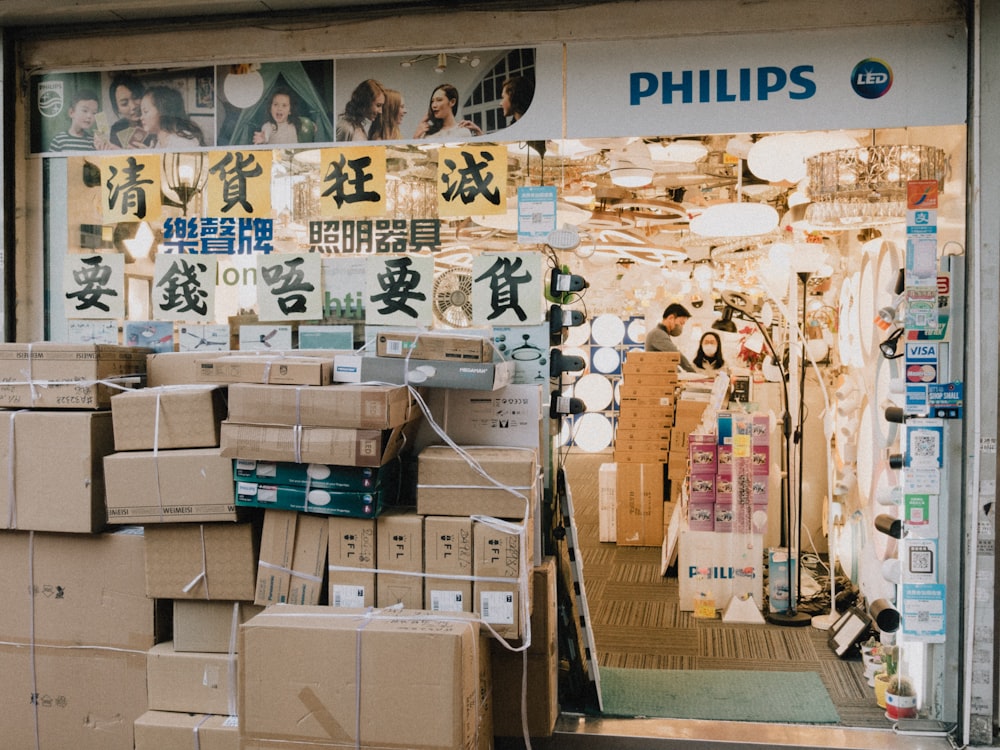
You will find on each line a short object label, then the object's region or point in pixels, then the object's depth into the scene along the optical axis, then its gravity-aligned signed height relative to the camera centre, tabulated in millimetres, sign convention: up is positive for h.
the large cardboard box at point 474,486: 2863 -453
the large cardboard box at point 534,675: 3184 -1234
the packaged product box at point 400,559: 2902 -715
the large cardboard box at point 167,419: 3057 -234
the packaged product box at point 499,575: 2834 -752
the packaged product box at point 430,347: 3020 +30
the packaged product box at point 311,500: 2889 -508
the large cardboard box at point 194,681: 3035 -1196
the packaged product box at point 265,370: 2939 -52
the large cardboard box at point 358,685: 2455 -992
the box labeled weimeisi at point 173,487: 3004 -477
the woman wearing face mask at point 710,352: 8172 +29
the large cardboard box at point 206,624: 3092 -1001
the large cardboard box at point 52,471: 3135 -436
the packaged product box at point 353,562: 2936 -732
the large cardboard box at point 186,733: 2920 -1333
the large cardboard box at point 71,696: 3180 -1319
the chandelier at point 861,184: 3973 +877
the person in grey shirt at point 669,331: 7816 +231
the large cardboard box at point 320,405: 2822 -172
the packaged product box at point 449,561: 2857 -711
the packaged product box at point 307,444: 2822 -305
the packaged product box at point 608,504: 7000 -1260
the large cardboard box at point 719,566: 5094 -1307
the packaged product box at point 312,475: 2895 -421
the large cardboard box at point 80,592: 3170 -916
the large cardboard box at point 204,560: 3043 -751
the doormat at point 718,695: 3596 -1563
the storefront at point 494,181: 3359 +790
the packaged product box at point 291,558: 2979 -730
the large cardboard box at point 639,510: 6785 -1273
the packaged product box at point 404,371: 2998 -57
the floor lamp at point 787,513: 4945 -1039
